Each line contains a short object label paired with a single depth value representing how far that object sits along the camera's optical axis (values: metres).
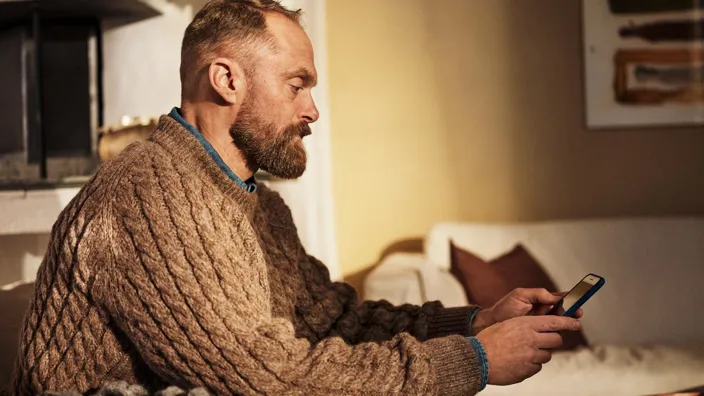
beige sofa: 2.68
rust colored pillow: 2.74
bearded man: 1.12
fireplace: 2.68
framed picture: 3.32
